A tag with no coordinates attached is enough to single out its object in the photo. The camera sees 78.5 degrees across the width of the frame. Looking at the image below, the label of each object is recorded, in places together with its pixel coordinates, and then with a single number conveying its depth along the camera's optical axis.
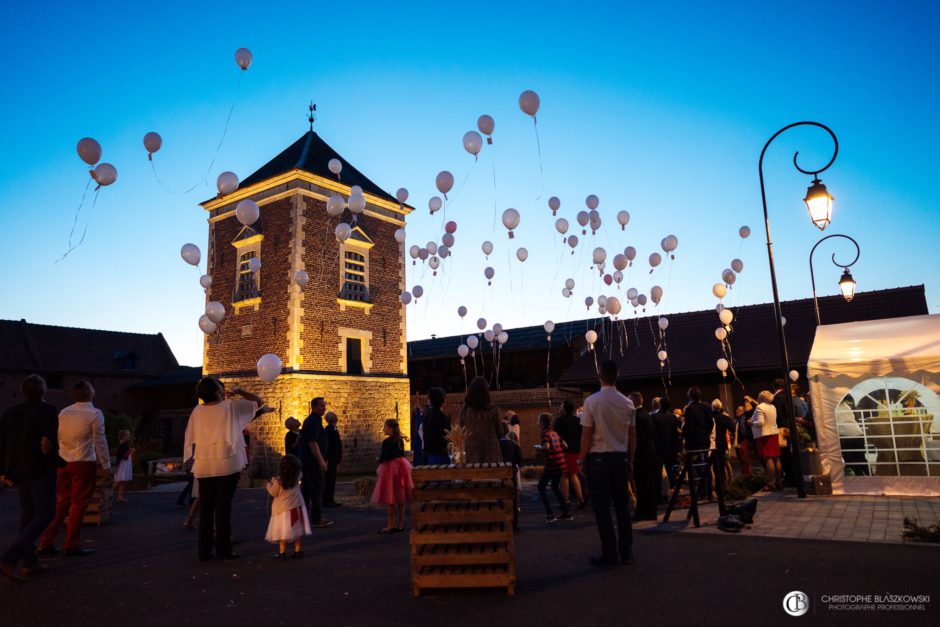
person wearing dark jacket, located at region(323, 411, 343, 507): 10.13
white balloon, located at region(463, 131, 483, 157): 11.41
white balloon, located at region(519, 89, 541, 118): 10.41
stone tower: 19.89
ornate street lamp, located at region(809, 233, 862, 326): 12.96
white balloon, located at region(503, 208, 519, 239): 12.96
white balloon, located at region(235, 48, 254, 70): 9.94
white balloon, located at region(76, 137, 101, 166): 8.38
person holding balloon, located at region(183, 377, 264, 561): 5.84
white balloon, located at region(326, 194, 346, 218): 12.74
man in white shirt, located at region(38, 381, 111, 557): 6.33
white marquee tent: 9.15
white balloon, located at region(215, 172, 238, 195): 11.37
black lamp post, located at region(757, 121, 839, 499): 9.10
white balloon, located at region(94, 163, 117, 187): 8.66
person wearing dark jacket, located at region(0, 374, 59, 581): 5.41
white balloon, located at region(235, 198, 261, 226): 11.72
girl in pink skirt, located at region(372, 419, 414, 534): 7.59
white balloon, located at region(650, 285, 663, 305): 16.05
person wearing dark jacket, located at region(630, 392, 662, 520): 7.91
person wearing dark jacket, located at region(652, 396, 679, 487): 8.91
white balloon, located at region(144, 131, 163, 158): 9.50
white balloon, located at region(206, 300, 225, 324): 13.20
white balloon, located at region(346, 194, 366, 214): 13.45
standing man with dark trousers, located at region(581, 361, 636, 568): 5.17
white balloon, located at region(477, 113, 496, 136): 11.46
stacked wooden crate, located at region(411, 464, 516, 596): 4.44
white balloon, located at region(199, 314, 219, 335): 13.61
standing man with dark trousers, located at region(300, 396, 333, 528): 8.42
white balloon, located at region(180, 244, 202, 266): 12.04
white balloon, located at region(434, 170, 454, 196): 12.01
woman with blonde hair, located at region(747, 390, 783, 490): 10.06
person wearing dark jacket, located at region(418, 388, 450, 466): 7.47
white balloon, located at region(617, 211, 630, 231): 14.32
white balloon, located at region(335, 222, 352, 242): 14.16
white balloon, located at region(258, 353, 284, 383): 10.38
